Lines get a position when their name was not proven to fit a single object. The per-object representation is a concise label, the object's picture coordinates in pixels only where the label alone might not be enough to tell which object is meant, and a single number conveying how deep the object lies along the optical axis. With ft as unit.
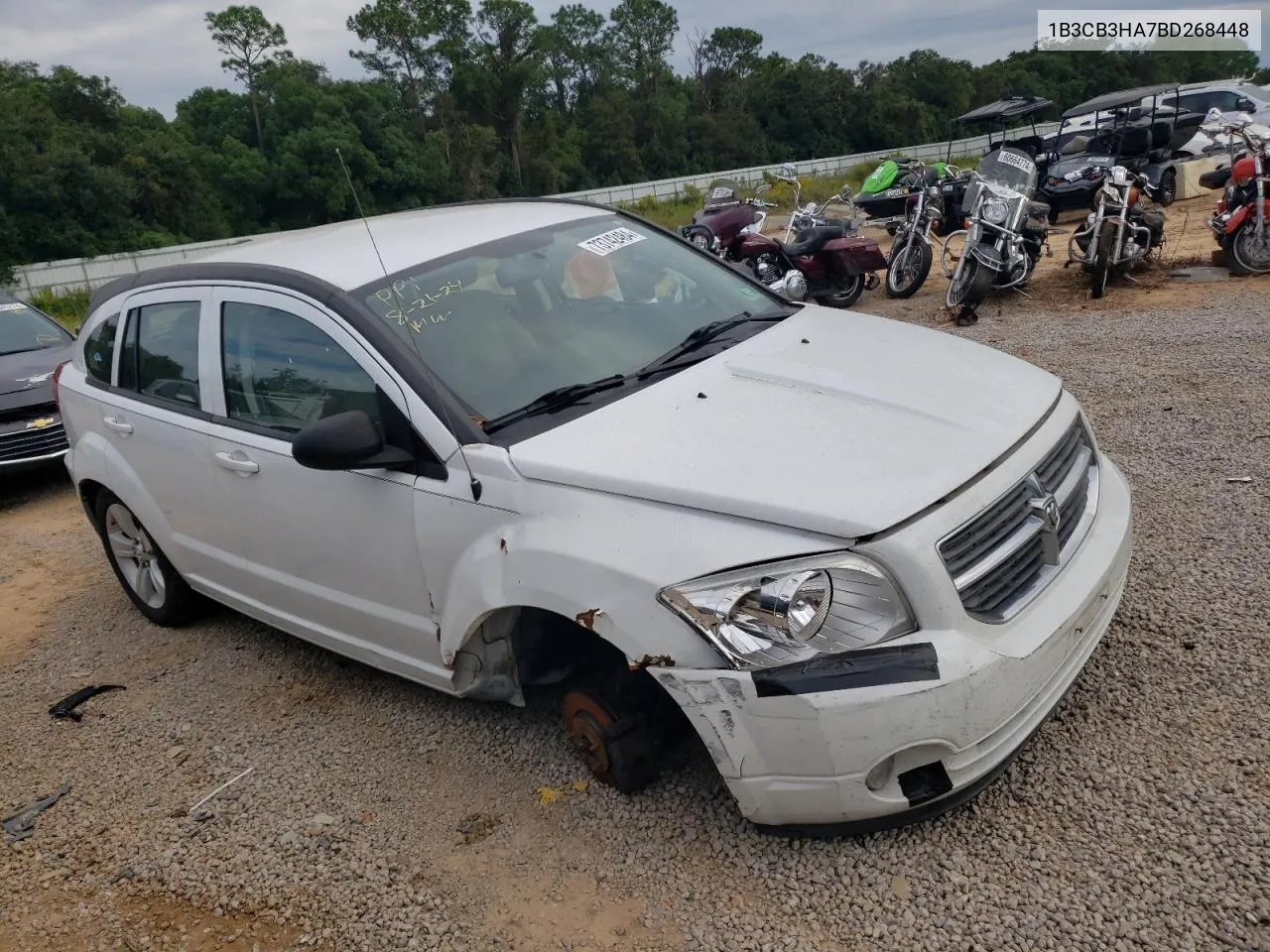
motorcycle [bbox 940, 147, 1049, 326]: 29.86
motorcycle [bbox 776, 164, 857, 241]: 34.96
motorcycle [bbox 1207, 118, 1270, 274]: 28.91
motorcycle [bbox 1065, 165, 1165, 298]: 30.04
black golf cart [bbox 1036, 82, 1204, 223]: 47.42
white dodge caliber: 7.72
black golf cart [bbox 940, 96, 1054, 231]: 42.60
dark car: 24.43
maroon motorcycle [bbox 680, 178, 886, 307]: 33.27
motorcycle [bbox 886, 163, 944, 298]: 34.76
